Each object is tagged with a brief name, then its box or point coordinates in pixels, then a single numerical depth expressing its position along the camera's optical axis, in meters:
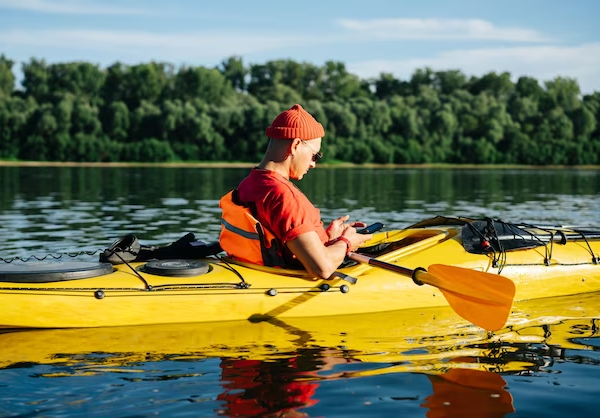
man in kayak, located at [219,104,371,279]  5.45
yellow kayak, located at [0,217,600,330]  5.62
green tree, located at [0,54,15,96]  76.88
